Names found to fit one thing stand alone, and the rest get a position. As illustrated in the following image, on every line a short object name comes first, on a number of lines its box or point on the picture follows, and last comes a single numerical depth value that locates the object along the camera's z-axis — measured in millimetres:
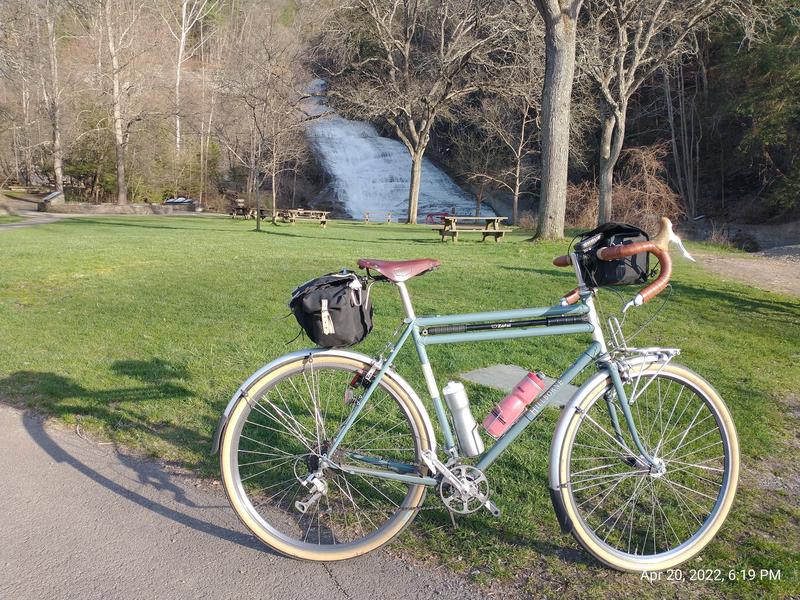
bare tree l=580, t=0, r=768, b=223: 21234
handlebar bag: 2678
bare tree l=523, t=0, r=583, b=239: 14898
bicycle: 2719
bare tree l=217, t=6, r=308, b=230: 27250
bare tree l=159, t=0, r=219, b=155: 48938
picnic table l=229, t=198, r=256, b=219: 36781
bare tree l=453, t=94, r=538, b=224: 36656
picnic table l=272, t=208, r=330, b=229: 29759
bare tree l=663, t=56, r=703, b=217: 33750
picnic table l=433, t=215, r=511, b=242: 19672
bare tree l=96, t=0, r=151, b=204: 37344
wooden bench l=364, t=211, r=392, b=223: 39078
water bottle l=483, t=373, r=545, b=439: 2803
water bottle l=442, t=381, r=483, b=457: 2803
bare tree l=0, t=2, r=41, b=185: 14633
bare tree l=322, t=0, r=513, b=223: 28594
